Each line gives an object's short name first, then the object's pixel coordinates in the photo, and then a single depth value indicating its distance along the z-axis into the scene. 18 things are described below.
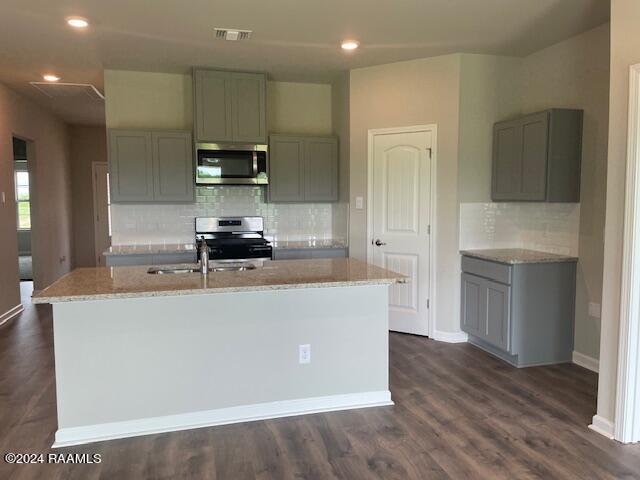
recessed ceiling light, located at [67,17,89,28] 3.46
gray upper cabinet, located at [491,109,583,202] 3.83
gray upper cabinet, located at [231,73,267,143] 4.87
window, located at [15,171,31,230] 10.10
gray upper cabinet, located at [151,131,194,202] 4.79
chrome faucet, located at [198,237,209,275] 3.06
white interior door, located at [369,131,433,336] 4.62
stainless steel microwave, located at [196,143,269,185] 4.86
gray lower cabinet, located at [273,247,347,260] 4.88
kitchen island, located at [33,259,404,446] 2.69
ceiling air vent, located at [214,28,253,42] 3.73
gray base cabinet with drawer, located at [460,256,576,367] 3.83
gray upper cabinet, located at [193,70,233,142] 4.76
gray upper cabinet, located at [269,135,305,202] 5.10
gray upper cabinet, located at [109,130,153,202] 4.70
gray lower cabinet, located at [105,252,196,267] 4.53
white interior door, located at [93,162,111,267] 8.43
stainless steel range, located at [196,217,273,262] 4.84
